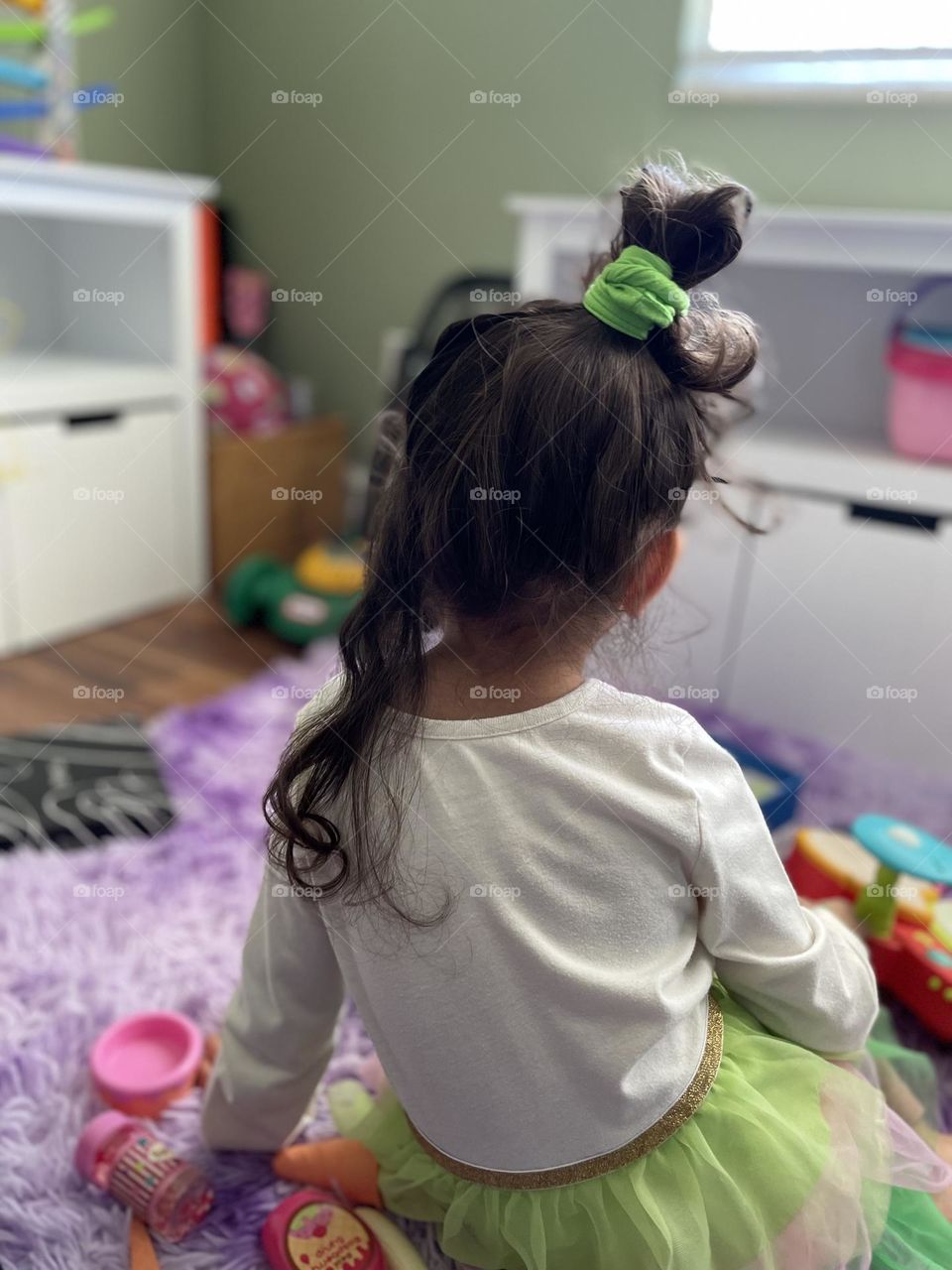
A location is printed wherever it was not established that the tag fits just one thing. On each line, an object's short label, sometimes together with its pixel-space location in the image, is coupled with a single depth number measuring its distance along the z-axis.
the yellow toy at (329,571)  1.69
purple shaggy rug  0.68
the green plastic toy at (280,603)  1.64
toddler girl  0.49
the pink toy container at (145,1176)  0.67
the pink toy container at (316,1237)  0.63
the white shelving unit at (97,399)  1.52
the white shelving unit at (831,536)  1.21
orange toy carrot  0.68
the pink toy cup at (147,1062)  0.76
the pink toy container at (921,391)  1.32
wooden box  1.88
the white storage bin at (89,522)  1.54
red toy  0.82
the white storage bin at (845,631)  1.15
